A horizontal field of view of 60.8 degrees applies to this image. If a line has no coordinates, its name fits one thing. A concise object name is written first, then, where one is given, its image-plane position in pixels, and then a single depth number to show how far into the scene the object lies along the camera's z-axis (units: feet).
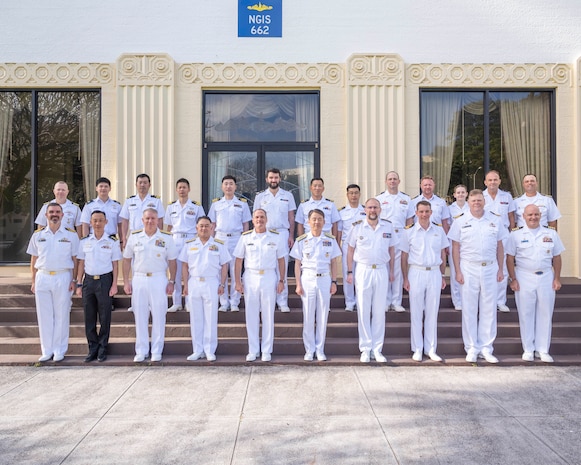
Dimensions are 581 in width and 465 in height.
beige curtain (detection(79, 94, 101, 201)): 30.22
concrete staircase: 20.40
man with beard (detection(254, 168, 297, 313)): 24.04
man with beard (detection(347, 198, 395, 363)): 19.86
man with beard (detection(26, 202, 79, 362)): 20.06
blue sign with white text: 29.19
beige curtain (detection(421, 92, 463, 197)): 30.58
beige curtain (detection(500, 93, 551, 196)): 30.73
